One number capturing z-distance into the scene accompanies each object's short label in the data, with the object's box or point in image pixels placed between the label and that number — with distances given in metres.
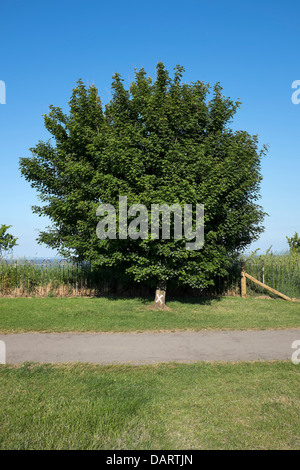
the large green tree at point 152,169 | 11.47
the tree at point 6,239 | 22.09
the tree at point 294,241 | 26.94
